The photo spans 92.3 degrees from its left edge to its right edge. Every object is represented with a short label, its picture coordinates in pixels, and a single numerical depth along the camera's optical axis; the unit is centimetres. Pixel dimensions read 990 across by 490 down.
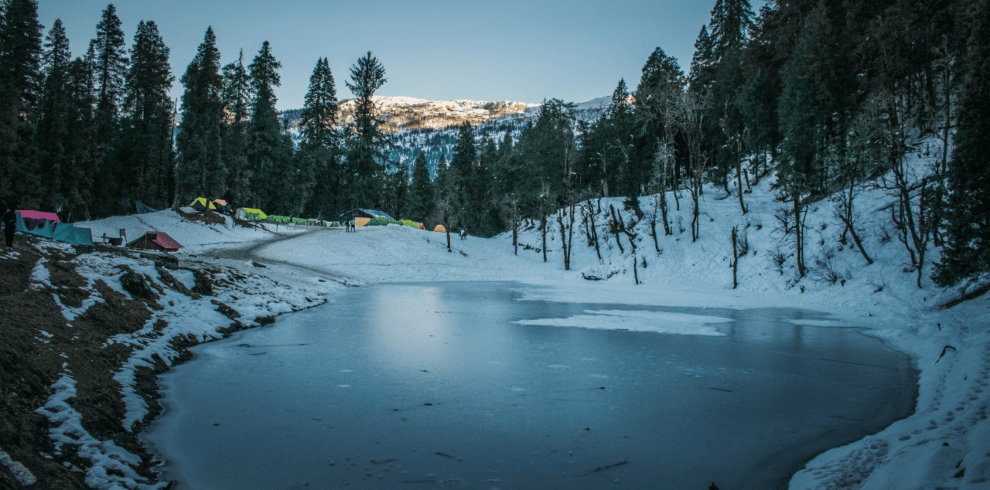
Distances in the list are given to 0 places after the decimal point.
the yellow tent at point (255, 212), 4893
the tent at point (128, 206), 4394
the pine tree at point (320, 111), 6159
